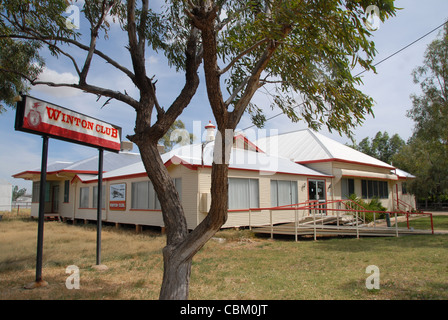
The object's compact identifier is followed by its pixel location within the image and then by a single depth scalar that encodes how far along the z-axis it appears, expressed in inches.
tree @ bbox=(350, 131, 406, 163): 2288.0
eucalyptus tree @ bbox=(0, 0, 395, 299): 189.8
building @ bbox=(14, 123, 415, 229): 567.5
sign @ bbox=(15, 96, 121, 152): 249.1
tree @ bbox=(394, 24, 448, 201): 759.1
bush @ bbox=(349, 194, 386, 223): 751.1
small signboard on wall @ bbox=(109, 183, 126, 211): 688.4
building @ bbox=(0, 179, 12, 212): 1606.9
